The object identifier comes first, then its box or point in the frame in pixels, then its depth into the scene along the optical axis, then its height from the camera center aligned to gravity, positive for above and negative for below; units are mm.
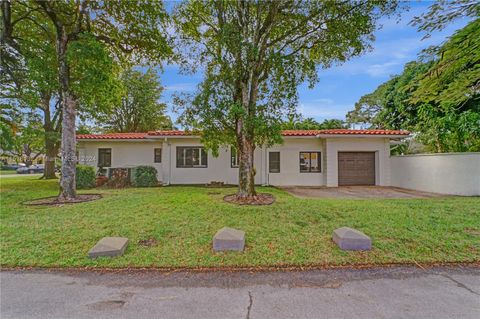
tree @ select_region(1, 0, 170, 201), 7453 +4711
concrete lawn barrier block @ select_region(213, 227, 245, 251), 4195 -1345
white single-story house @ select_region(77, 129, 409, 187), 12227 +345
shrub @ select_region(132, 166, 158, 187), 11703 -534
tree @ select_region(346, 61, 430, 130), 14852 +4058
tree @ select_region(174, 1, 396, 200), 7363 +3573
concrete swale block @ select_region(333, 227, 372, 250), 4227 -1327
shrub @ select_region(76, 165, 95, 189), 10828 -504
